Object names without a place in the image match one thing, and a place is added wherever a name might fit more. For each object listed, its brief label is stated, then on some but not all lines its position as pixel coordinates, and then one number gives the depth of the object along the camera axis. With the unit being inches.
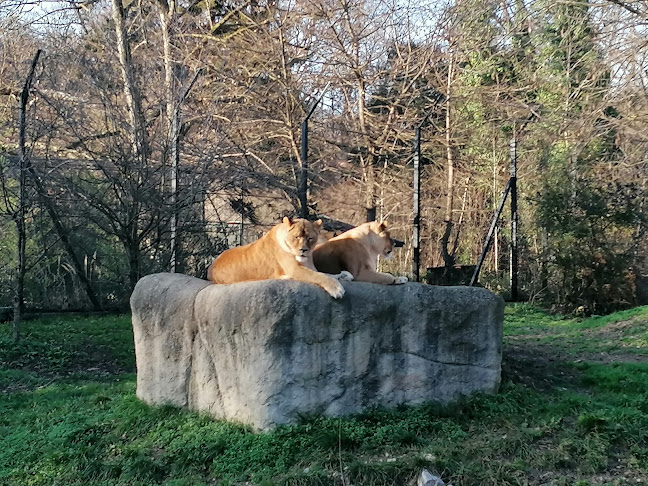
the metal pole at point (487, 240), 497.4
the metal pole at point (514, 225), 539.5
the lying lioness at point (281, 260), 221.8
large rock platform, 212.5
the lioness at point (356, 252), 245.8
